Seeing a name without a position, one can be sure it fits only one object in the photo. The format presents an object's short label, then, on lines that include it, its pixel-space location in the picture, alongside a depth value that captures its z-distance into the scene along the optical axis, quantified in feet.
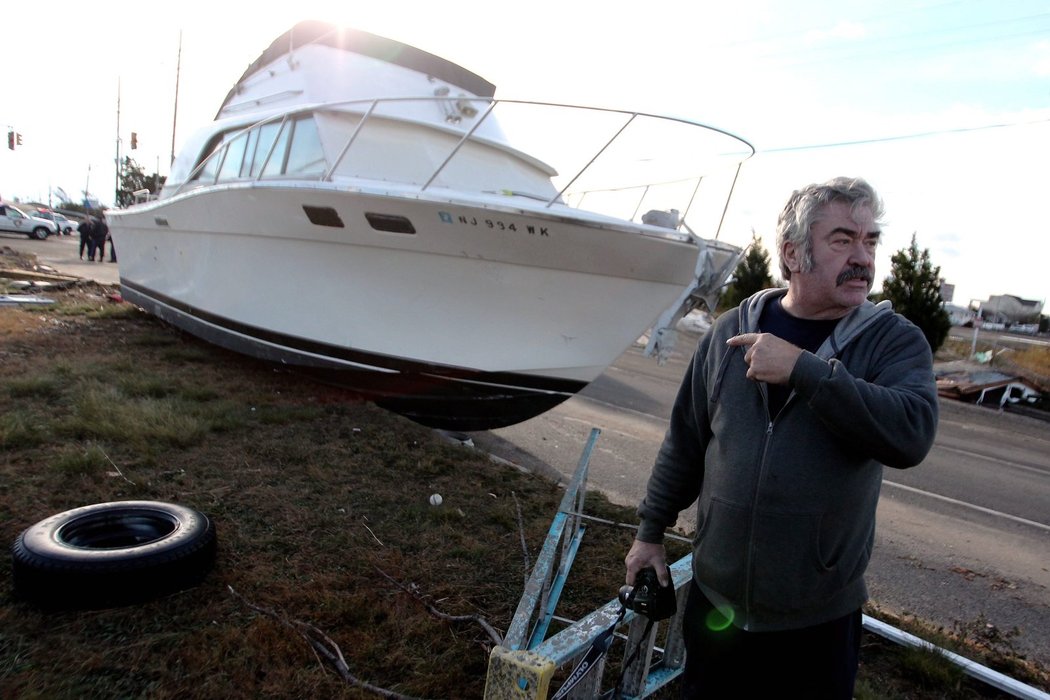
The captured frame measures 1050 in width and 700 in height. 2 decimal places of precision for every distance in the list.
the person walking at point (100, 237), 75.56
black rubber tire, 8.46
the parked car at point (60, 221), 132.98
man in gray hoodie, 4.70
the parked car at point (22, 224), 104.06
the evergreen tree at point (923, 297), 51.85
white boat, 16.57
